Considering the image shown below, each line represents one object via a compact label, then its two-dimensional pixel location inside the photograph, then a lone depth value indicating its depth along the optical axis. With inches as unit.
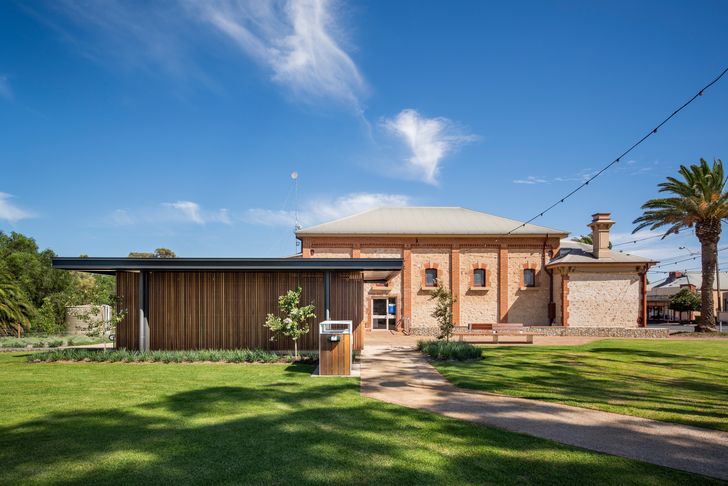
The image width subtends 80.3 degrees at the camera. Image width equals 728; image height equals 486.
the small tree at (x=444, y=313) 666.2
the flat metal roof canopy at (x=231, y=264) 535.5
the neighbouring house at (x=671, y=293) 2061.3
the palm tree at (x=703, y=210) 1029.8
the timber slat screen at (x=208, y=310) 597.0
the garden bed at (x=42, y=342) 721.0
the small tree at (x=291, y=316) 522.3
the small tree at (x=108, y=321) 566.3
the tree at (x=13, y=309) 830.5
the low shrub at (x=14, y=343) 720.3
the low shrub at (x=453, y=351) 563.5
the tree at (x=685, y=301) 1683.1
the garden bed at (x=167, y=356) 524.7
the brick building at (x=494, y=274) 1043.9
